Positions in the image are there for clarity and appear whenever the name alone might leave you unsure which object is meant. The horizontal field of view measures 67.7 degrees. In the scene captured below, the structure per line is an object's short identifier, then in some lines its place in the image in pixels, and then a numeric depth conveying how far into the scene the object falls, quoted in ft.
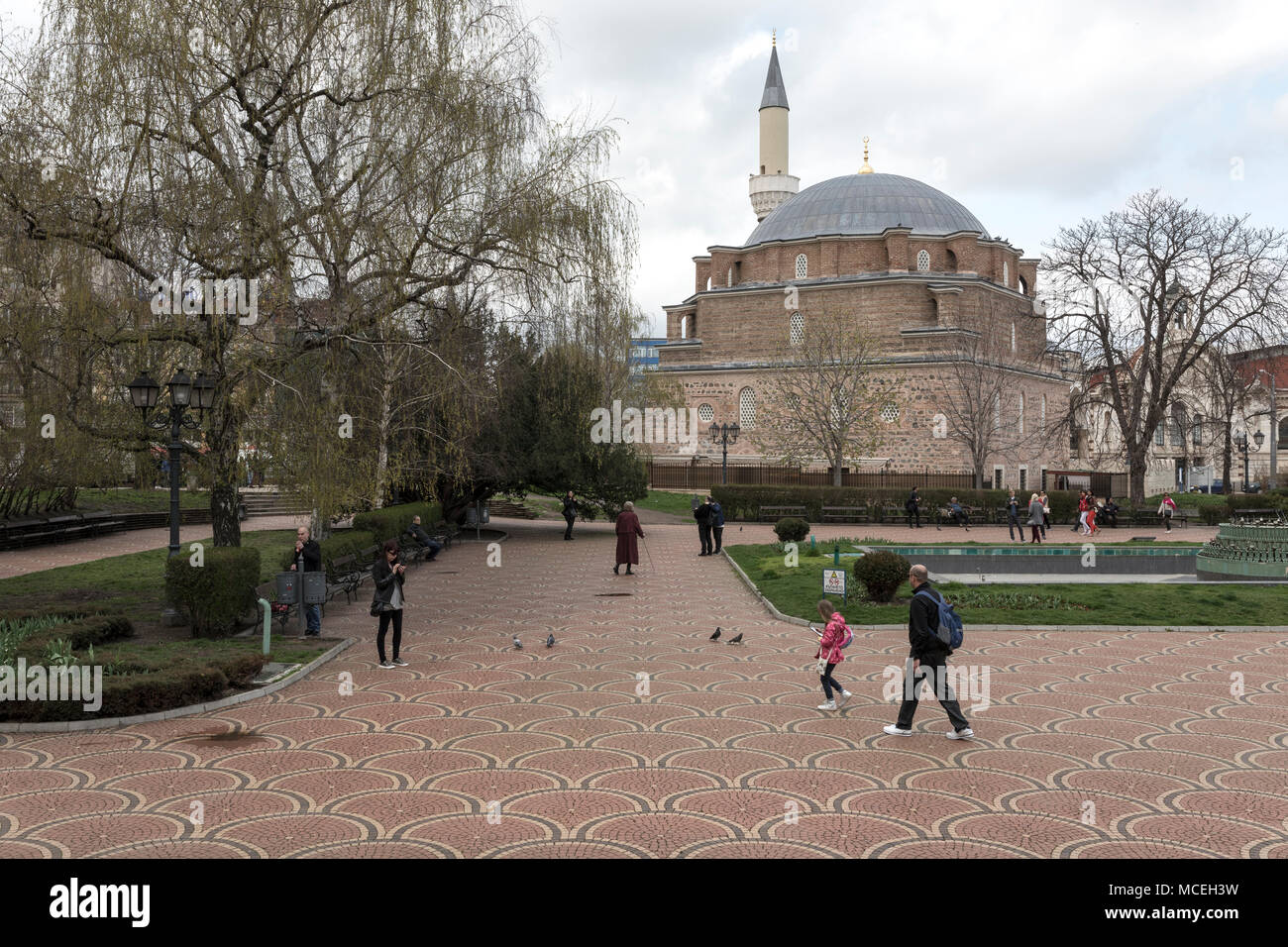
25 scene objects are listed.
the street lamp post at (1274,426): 157.48
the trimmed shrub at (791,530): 86.74
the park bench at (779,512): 118.32
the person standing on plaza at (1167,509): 111.86
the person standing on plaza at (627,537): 65.82
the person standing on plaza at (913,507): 114.32
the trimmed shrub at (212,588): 38.14
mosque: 172.14
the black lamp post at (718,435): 172.97
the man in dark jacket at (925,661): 25.49
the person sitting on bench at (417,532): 62.03
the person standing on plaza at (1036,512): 88.12
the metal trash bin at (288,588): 41.04
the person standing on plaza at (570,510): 93.71
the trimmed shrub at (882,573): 48.78
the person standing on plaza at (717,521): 80.02
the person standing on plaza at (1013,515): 95.20
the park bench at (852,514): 120.26
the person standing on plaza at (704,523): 80.28
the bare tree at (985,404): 155.53
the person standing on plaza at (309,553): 41.75
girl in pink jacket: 28.40
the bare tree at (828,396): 150.30
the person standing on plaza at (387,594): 35.17
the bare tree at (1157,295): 107.55
